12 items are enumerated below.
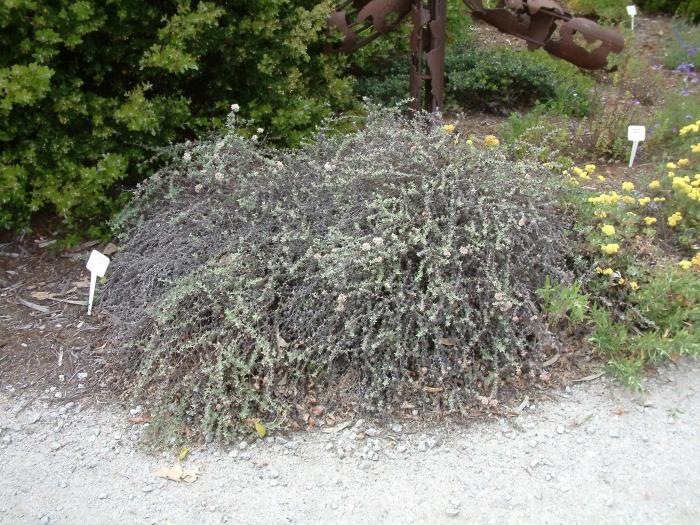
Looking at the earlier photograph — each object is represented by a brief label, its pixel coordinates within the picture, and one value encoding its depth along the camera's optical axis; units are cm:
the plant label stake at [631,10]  531
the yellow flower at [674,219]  342
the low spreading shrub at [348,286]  286
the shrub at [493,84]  512
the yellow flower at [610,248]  309
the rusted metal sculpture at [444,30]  423
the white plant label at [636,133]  402
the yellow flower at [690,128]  390
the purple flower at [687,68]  562
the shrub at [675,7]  738
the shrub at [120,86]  336
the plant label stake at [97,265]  328
